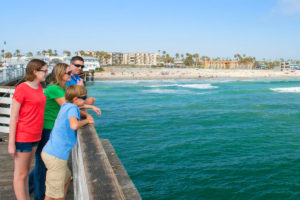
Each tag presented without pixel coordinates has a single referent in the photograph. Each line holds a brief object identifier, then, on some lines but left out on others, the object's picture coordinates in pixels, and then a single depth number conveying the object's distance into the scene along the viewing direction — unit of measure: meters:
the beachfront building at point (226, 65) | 154.88
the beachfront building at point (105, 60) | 143.88
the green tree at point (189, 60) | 158.38
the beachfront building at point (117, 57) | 169.57
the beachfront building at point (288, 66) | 151.39
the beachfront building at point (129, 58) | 172.88
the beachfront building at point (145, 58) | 174.25
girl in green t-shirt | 2.94
